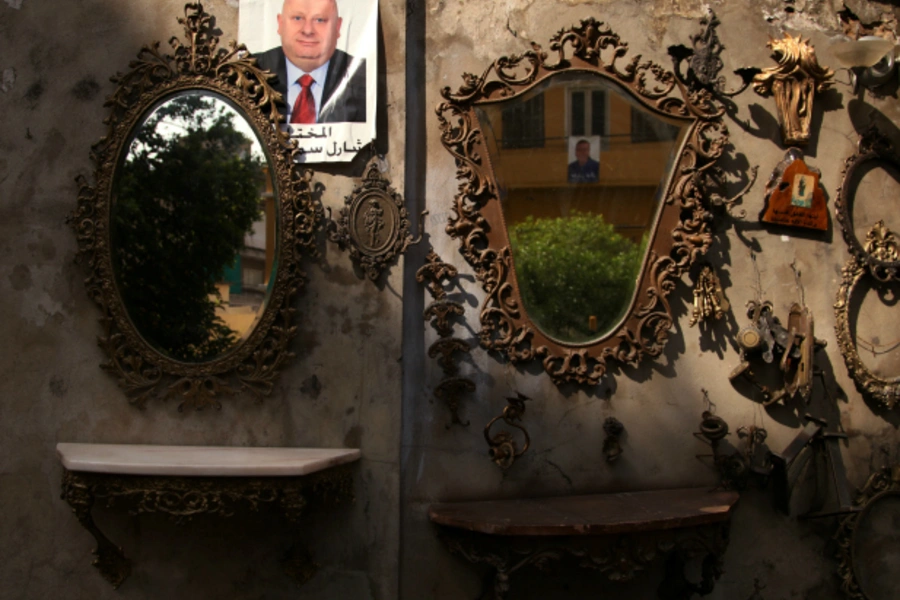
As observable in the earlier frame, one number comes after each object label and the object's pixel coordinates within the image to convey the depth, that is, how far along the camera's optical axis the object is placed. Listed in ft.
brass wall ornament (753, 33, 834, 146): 14.89
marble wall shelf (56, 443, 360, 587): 11.79
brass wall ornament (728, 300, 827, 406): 14.33
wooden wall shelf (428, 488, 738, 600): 12.22
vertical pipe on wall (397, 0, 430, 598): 13.85
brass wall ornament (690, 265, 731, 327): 14.46
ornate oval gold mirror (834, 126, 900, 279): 15.12
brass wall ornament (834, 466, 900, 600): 14.46
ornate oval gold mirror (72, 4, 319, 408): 13.66
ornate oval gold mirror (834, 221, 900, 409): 14.90
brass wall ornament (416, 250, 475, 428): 13.78
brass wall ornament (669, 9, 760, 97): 14.73
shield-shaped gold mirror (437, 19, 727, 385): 14.15
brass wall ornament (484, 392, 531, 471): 13.71
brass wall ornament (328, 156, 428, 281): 13.71
